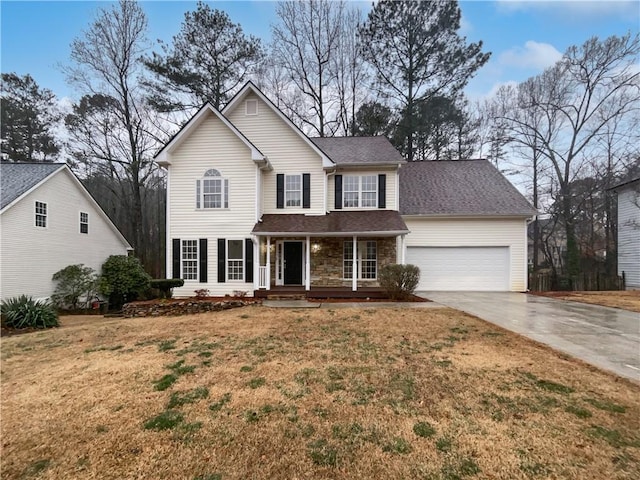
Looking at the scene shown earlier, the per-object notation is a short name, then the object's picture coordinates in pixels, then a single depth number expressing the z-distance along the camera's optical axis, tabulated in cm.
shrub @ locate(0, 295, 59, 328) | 927
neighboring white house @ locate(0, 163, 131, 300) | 1240
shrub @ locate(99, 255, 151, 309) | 1507
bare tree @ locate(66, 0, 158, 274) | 1827
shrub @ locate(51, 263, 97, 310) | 1410
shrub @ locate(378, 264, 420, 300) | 1139
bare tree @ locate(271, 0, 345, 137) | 2125
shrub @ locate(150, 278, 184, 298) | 1183
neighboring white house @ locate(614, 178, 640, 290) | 1648
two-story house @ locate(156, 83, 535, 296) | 1268
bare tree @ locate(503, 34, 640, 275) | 1780
